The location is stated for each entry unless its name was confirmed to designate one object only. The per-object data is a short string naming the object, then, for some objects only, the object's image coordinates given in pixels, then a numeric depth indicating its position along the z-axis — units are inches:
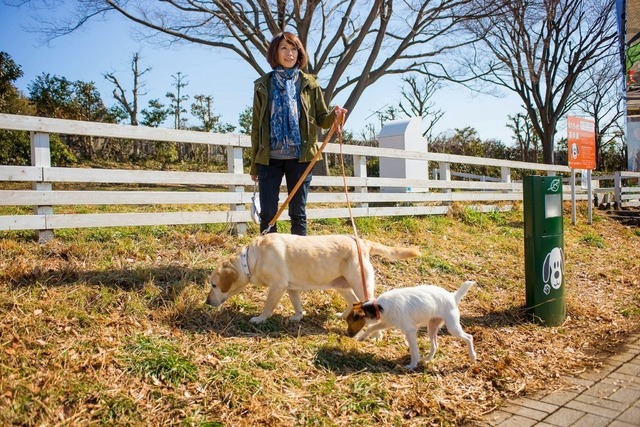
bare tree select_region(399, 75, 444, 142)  1435.8
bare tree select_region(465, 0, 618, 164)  798.5
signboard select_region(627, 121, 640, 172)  760.5
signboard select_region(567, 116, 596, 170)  487.2
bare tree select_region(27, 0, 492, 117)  577.3
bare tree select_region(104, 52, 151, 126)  804.6
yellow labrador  163.9
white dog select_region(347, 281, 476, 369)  147.8
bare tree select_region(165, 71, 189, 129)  855.7
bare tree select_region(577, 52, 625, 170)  1229.4
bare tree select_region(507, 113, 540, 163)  1227.2
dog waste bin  200.4
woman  178.9
